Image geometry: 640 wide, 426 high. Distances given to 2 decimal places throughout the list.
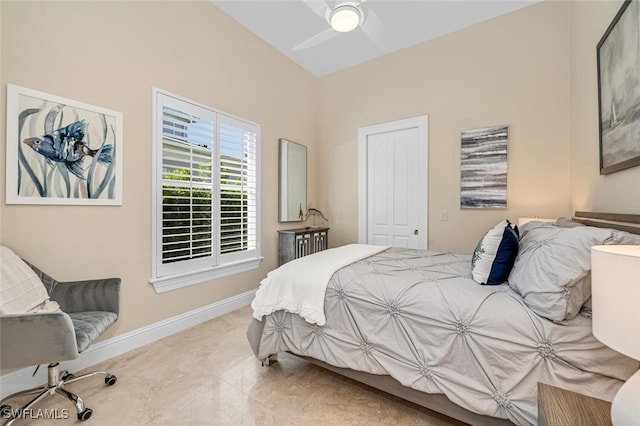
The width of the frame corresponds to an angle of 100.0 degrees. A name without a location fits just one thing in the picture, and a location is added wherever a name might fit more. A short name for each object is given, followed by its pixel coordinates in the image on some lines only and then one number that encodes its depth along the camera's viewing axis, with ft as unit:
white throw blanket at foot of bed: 5.57
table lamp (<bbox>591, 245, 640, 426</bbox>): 2.26
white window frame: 7.89
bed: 3.67
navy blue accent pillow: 4.98
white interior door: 11.57
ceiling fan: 6.88
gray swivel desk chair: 4.39
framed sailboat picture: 4.76
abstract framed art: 9.88
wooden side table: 2.81
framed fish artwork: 5.56
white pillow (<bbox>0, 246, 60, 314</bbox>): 4.78
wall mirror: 12.34
